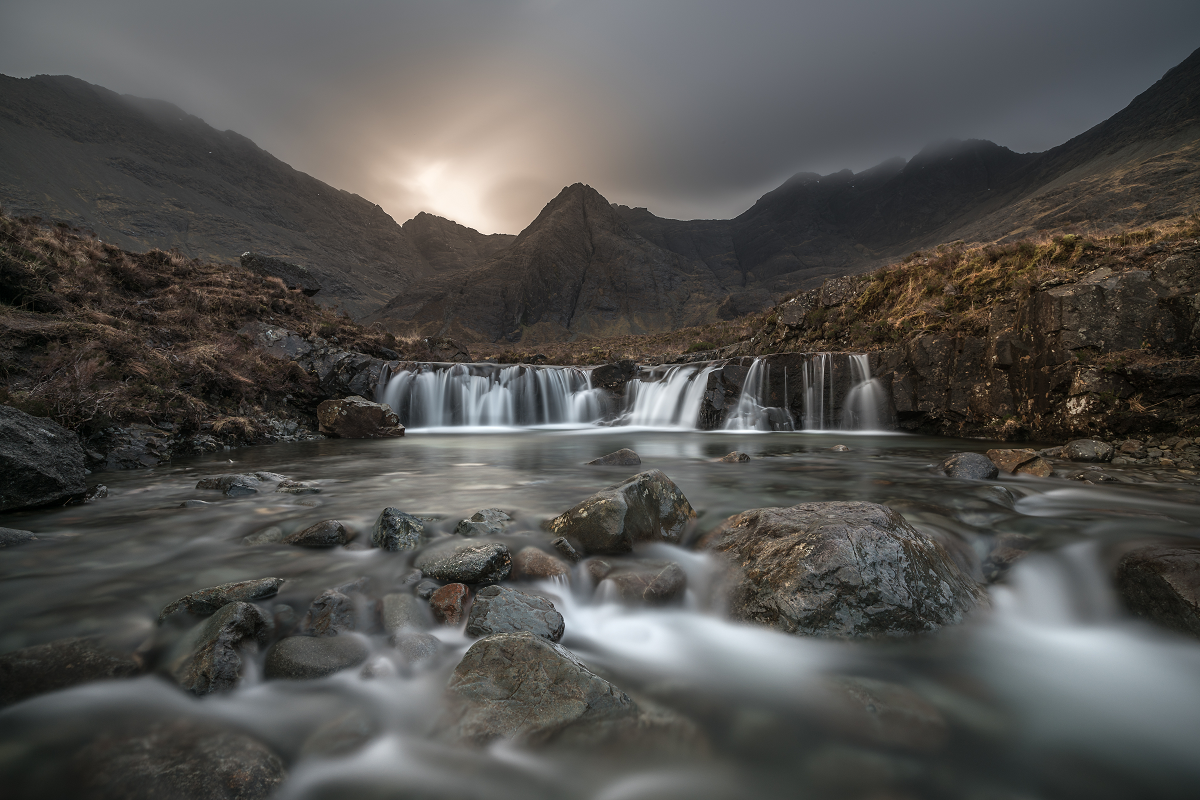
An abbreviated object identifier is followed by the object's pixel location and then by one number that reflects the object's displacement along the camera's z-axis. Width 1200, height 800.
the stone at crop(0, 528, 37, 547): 3.61
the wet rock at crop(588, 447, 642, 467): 7.98
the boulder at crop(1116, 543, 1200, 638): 2.46
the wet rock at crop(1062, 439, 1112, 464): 6.38
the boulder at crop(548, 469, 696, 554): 3.78
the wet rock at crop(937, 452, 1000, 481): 5.79
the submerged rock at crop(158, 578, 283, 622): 2.71
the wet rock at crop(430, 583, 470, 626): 2.80
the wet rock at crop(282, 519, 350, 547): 3.88
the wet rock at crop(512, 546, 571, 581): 3.39
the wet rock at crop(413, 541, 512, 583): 3.18
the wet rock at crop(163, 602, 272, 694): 2.16
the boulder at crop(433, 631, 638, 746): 1.91
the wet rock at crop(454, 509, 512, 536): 4.09
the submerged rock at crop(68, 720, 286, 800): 1.55
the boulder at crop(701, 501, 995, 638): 2.59
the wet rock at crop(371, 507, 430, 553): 3.77
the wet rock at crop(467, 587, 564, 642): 2.62
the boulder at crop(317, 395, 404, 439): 12.33
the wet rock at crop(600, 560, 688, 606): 3.19
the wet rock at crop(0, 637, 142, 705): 2.06
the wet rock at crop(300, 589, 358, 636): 2.65
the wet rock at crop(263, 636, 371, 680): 2.30
